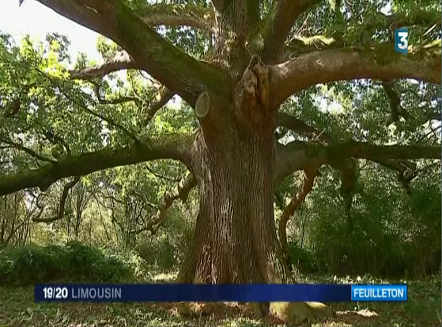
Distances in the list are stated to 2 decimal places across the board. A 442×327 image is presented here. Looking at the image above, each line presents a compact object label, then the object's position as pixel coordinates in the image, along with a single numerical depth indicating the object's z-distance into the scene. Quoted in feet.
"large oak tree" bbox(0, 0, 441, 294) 13.08
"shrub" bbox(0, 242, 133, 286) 19.10
